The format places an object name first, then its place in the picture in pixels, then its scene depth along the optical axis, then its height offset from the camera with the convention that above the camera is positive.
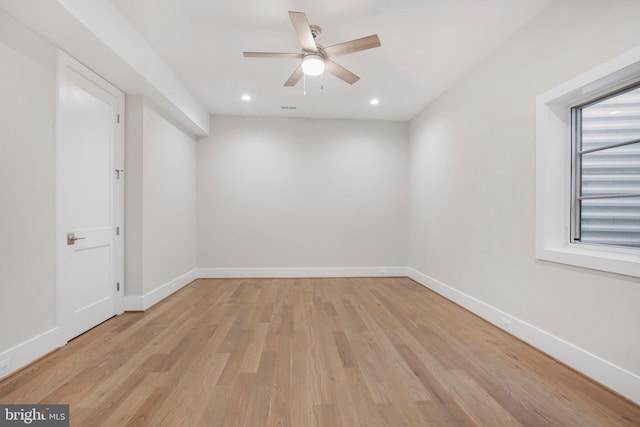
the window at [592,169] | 1.91 +0.34
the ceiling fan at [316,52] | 2.23 +1.42
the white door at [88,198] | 2.43 +0.13
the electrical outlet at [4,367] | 1.88 -1.06
